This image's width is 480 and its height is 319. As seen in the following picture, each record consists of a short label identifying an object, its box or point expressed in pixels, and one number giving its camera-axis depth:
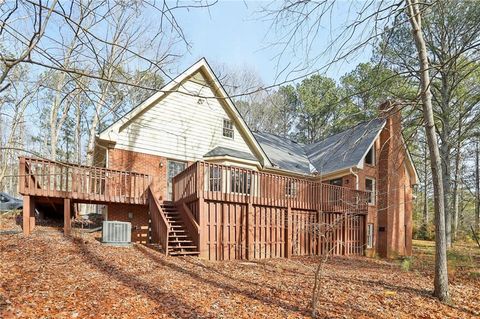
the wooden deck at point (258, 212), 10.20
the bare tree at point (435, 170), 6.96
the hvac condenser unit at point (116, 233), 9.61
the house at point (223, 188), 10.34
